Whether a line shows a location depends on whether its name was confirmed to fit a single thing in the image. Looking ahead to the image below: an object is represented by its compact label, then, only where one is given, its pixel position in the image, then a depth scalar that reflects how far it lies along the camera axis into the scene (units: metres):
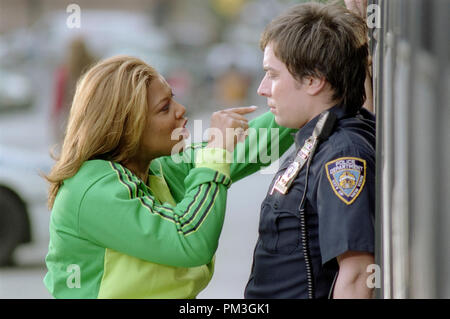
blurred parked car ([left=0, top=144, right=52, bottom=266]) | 14.35
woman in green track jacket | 4.41
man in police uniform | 3.89
